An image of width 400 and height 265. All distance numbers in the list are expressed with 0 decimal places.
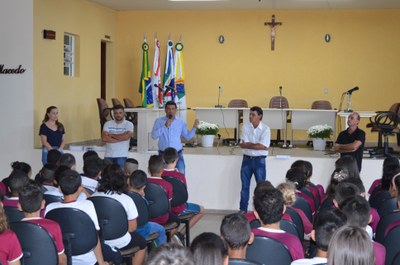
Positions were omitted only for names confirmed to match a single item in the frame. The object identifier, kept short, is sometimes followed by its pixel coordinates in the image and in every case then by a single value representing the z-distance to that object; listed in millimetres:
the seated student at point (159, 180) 5508
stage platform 8430
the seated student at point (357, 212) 3377
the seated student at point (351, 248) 2203
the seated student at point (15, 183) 4422
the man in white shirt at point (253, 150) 7867
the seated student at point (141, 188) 5023
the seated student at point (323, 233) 2982
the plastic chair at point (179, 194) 5930
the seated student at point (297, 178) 5268
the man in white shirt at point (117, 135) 8102
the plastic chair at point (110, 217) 4434
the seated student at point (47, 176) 5395
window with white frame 12297
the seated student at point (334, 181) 4801
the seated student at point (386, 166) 5570
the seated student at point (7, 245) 3213
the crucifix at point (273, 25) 14195
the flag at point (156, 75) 13786
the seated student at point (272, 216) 3451
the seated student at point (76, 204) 4070
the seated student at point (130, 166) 6141
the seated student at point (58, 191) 4739
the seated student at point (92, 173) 5320
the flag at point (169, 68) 14008
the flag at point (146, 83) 13711
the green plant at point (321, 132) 11305
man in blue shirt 8133
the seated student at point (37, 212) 3631
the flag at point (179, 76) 13902
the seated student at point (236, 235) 2975
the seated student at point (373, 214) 4531
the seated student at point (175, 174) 6273
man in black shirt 7525
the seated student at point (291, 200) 4383
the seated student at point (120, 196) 4566
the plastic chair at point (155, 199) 5312
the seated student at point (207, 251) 2275
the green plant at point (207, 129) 11414
